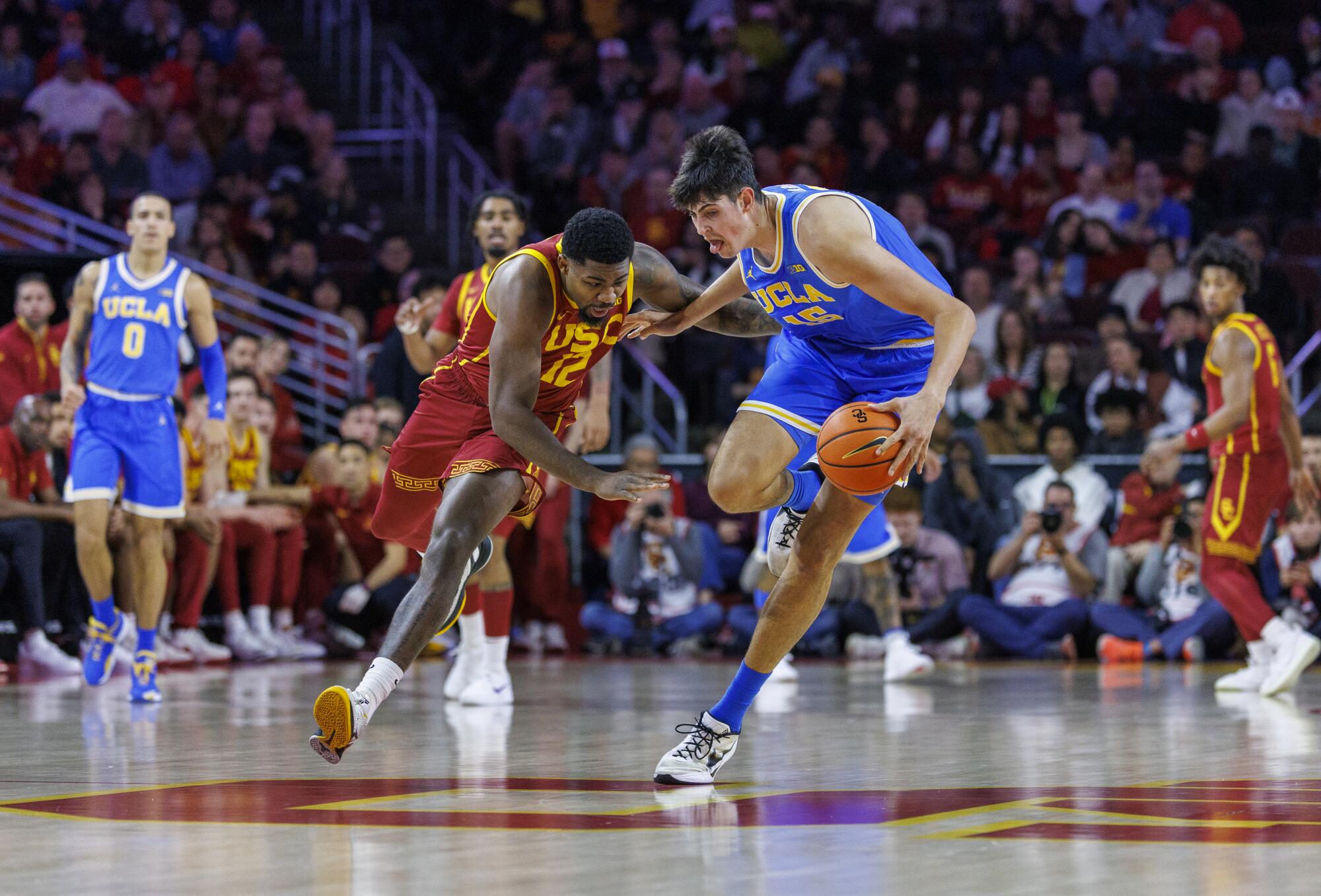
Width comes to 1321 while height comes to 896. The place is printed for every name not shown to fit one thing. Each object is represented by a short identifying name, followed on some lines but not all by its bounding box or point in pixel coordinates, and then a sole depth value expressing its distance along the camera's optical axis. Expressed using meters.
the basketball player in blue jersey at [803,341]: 8.23
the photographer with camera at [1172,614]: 18.58
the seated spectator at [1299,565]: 18.00
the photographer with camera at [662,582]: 20.50
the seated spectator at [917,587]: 19.92
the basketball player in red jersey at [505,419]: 8.78
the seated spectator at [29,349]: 19.16
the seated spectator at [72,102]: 28.39
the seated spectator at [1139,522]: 19.66
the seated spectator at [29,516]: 17.53
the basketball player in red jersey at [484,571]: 13.45
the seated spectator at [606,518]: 21.27
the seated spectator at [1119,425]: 20.94
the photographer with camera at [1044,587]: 19.48
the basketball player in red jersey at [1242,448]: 14.09
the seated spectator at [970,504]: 20.52
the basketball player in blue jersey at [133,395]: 14.13
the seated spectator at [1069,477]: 19.98
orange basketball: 8.33
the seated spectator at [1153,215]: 24.94
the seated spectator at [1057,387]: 21.72
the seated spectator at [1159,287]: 23.39
